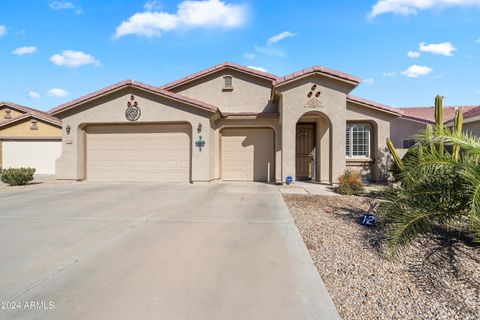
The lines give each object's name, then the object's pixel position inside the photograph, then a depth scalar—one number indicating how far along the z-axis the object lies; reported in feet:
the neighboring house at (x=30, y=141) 57.93
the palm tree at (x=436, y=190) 12.61
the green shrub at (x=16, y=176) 38.63
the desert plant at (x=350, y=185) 31.53
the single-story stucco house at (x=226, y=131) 38.32
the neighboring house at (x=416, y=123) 41.50
